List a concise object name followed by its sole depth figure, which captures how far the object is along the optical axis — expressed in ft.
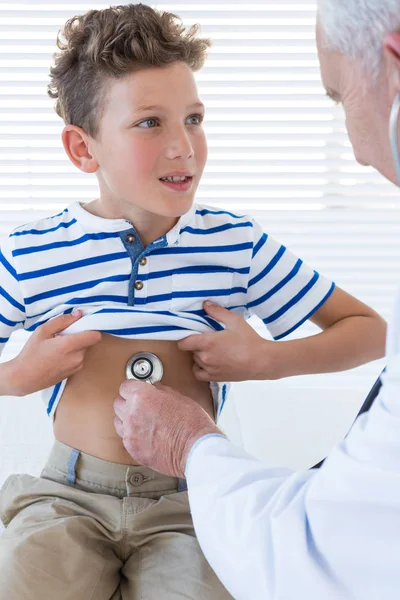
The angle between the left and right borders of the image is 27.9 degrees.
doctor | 2.97
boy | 4.67
